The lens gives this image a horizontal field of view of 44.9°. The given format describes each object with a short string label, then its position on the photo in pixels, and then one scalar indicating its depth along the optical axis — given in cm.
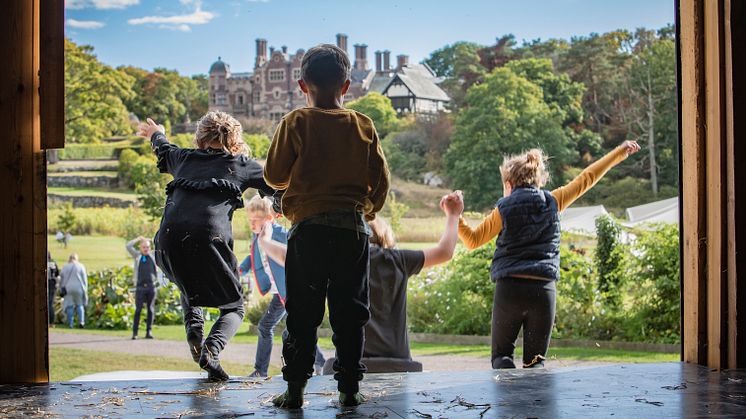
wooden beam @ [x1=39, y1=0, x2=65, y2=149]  364
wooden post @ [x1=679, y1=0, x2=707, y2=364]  411
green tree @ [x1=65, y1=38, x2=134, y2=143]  1480
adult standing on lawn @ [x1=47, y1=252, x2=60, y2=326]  1161
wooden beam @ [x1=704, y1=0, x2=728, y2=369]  397
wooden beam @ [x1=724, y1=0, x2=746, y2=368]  391
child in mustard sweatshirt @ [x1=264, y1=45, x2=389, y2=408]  297
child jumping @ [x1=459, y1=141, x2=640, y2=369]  425
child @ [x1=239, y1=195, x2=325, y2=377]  502
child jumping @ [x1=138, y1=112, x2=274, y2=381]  363
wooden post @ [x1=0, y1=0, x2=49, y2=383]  359
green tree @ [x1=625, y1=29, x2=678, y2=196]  1355
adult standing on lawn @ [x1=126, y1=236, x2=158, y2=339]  1050
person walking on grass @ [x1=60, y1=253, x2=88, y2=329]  1151
